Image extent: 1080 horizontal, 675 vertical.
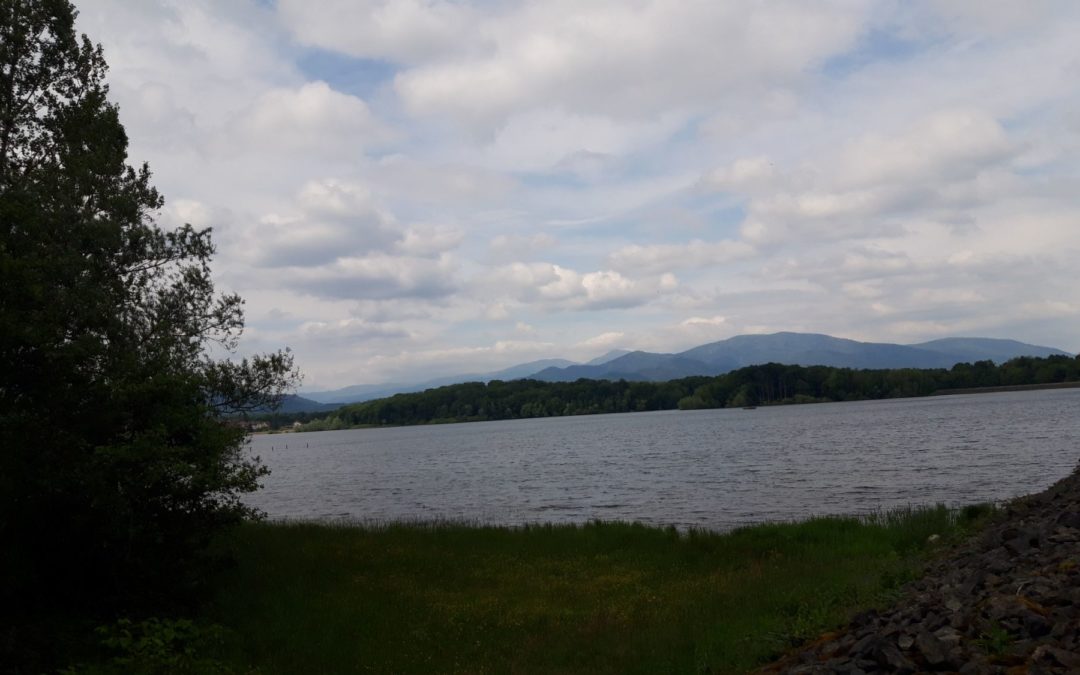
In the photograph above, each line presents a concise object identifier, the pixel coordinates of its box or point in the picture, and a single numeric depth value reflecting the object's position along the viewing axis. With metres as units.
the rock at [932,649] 8.01
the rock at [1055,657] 7.04
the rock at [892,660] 8.07
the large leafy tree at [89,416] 14.45
